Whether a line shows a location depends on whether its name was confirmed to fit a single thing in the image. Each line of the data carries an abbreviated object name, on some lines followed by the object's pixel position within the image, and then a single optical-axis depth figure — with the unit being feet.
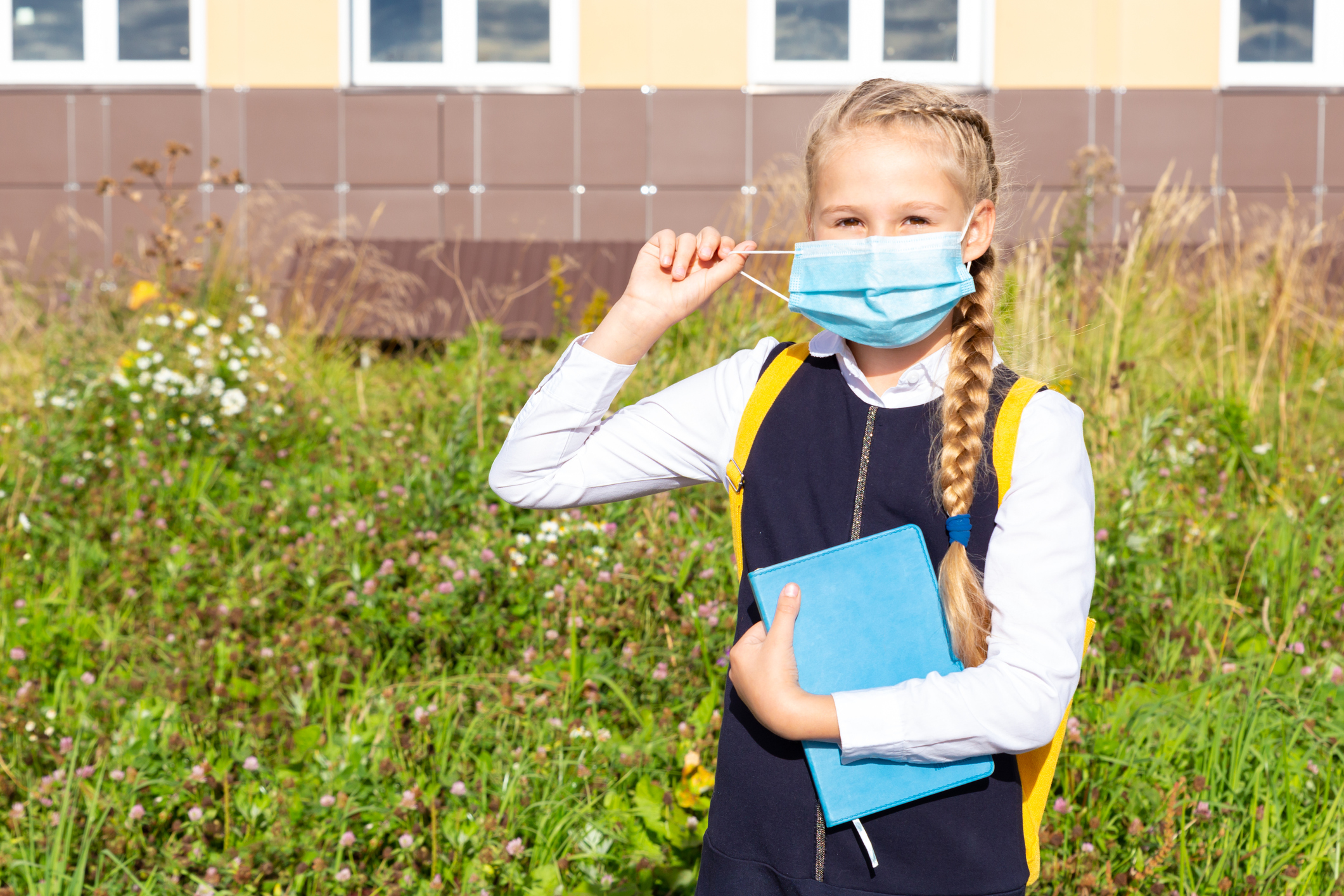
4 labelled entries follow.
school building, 22.34
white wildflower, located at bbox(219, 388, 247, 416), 13.07
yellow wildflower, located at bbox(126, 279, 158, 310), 17.29
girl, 3.71
